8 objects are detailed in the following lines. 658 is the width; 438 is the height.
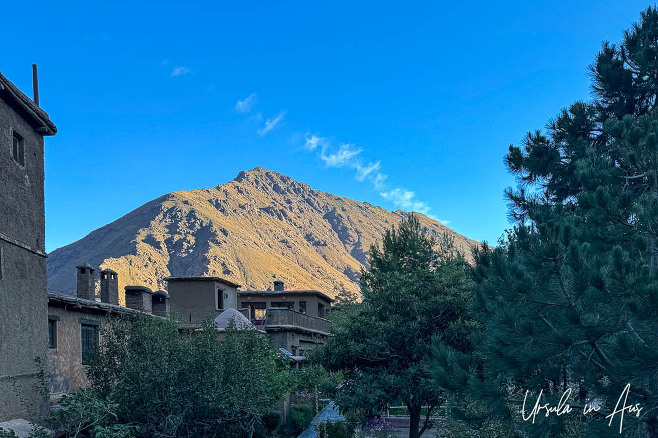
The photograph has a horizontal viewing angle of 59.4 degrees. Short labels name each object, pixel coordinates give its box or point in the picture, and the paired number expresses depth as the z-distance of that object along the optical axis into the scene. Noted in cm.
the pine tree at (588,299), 796
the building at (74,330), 1859
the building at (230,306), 3456
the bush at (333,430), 2194
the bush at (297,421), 2540
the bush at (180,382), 1559
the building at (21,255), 1449
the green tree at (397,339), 1741
